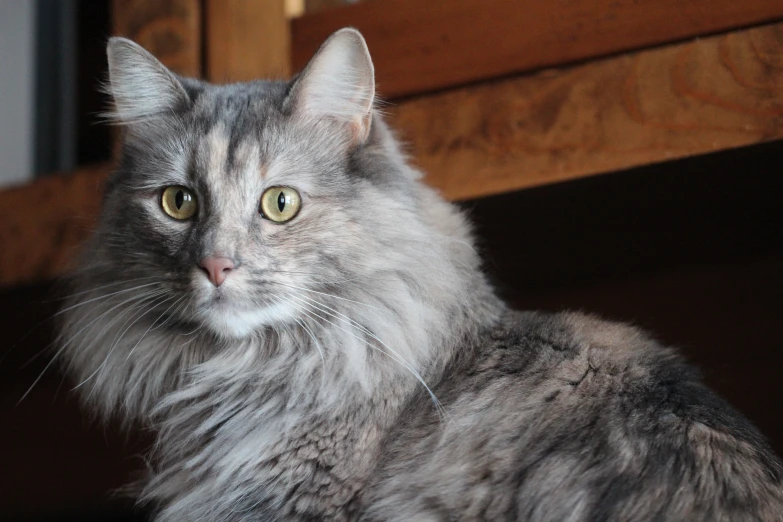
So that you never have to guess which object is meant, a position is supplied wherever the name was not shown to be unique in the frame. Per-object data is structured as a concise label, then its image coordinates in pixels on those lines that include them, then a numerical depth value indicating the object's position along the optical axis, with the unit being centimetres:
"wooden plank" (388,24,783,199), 75
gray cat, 67
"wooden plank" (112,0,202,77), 91
